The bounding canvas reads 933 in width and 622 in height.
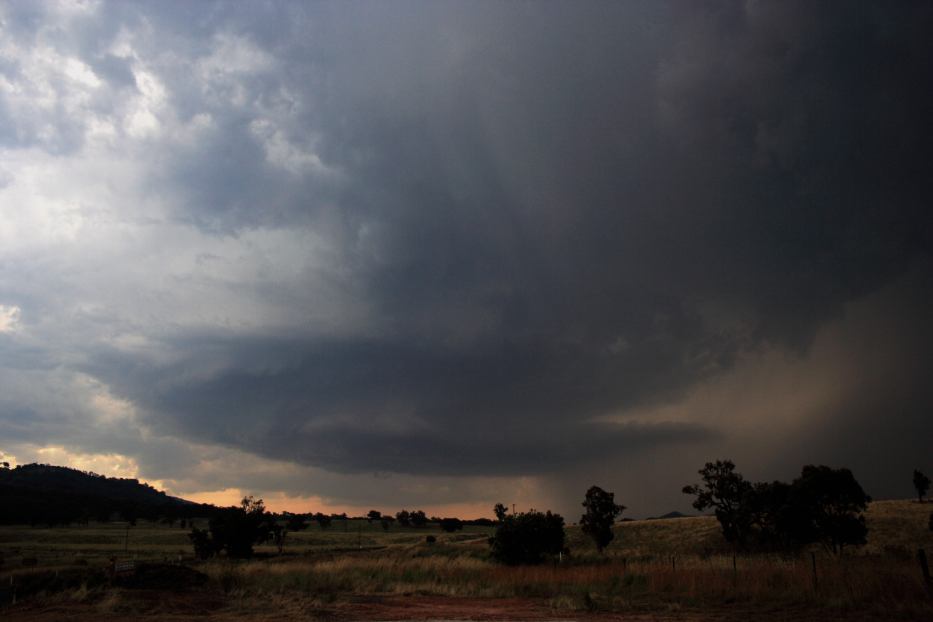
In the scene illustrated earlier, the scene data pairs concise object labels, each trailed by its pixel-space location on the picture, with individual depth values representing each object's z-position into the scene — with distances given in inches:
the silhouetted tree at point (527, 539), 1994.3
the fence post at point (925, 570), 767.5
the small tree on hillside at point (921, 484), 3592.5
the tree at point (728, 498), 2299.5
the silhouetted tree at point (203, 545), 2493.8
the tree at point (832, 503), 1884.8
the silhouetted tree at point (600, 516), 2662.4
